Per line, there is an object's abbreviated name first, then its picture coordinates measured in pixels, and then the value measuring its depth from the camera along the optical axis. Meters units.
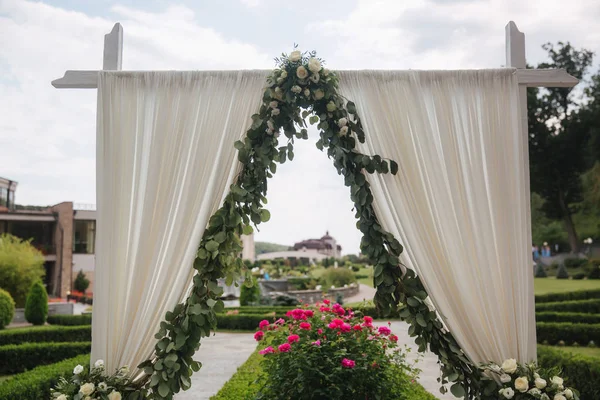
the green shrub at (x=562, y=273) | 19.61
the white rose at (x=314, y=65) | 2.68
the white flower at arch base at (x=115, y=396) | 2.45
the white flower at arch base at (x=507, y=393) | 2.44
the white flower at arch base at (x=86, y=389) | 2.45
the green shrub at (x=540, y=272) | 20.76
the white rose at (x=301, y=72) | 2.68
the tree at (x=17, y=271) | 14.51
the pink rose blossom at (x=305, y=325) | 3.79
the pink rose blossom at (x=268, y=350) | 3.84
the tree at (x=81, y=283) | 23.16
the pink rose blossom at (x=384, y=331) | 3.97
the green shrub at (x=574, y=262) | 21.10
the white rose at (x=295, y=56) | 2.72
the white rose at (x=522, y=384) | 2.42
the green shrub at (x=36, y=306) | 11.73
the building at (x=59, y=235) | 23.27
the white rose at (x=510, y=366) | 2.47
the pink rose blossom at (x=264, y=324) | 4.05
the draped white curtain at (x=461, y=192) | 2.61
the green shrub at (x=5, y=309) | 10.38
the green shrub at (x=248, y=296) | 13.62
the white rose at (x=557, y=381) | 2.47
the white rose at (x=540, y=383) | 2.42
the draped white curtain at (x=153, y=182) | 2.62
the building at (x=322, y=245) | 38.66
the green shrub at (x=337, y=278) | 16.94
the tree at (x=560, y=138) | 22.11
